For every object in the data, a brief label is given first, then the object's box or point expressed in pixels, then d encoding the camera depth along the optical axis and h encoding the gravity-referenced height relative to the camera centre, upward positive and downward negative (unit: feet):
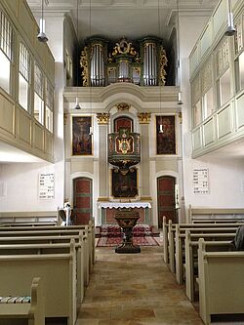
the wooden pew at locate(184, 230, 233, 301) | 15.12 -3.02
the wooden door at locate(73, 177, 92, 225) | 42.37 -0.28
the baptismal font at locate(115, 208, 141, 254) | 26.96 -2.21
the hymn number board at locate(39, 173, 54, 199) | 38.81 +1.33
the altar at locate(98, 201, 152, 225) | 40.16 -1.43
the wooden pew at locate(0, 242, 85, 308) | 14.15 -2.37
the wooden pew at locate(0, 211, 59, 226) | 36.63 -2.15
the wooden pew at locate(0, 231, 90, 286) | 16.76 -2.14
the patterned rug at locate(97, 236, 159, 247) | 32.04 -4.56
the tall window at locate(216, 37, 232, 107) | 26.78 +10.53
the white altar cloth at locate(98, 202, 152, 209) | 40.06 -0.93
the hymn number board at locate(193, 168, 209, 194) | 38.81 +1.81
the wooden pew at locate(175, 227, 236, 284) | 17.11 -2.24
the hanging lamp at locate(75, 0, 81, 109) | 40.24 +23.38
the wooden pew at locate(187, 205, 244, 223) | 37.17 -2.04
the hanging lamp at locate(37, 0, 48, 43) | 16.56 +8.71
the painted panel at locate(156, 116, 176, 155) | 43.39 +8.05
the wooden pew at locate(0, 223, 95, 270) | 22.45 -2.18
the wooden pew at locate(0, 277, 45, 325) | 6.43 -2.26
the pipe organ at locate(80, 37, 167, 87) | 46.29 +19.30
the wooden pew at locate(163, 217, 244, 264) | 21.72 -2.71
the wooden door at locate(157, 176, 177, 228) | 42.80 -0.16
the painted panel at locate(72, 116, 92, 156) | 43.09 +7.95
